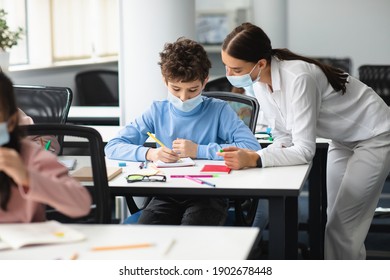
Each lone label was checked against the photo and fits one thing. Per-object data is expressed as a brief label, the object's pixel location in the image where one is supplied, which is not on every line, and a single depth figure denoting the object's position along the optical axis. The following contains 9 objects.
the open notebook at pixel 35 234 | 2.51
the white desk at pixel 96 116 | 6.92
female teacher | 3.94
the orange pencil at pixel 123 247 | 2.52
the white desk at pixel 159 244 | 2.46
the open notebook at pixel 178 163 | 4.03
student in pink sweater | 2.47
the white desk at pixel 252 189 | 3.50
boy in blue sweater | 4.01
